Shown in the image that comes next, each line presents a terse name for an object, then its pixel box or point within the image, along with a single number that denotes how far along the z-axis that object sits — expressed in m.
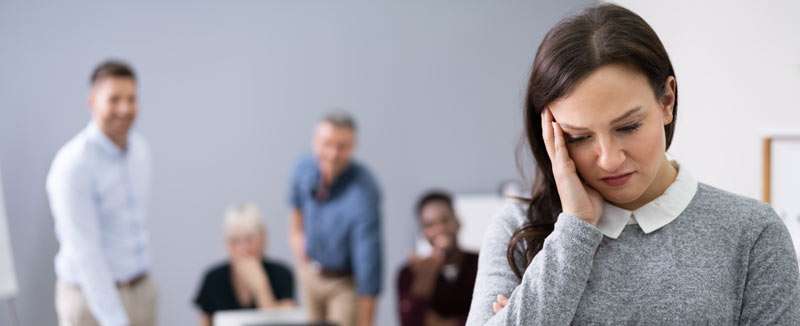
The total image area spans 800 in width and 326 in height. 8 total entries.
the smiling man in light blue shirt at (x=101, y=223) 3.50
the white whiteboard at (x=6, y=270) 3.20
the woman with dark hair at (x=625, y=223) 1.13
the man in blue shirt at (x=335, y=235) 4.46
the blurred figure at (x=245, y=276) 4.43
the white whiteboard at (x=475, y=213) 4.67
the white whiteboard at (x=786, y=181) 2.41
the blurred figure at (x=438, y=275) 4.48
